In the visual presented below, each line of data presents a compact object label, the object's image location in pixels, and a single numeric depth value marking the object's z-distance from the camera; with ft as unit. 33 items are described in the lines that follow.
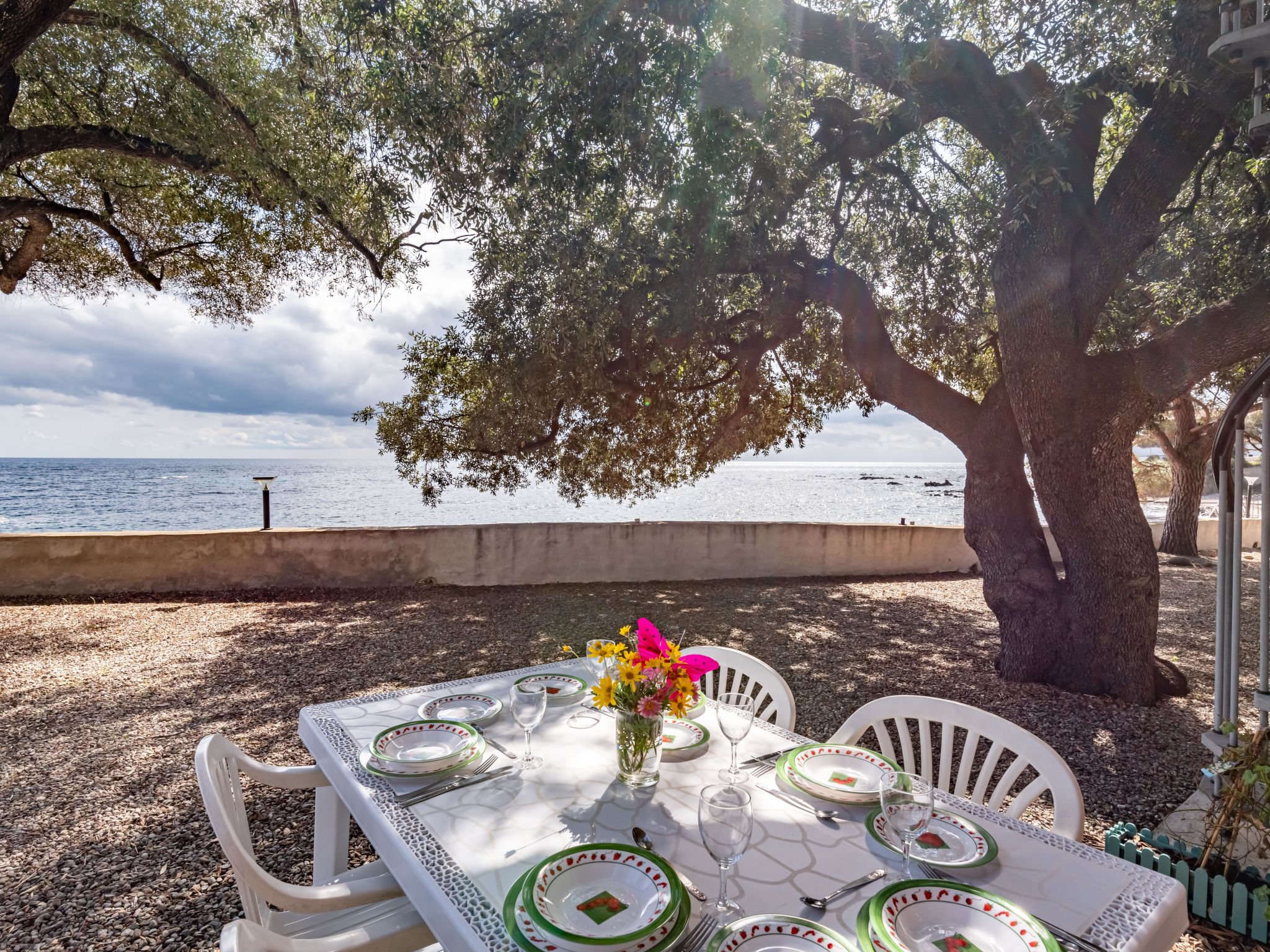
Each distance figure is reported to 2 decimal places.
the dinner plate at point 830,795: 4.88
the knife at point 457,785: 5.02
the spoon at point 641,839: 4.38
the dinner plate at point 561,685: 7.24
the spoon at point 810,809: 4.73
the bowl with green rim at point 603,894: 3.50
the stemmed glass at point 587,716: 6.61
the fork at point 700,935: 3.43
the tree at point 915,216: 11.53
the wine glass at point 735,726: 5.19
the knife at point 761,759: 5.63
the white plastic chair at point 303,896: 4.47
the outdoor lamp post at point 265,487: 27.35
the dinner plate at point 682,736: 5.87
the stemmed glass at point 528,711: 5.57
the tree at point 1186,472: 35.17
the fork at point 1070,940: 3.36
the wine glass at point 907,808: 4.05
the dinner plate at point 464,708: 6.63
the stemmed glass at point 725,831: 3.60
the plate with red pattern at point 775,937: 3.35
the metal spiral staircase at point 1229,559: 8.59
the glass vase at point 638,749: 5.10
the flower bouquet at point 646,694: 5.04
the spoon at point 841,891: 3.73
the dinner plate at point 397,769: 5.30
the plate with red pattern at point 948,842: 4.12
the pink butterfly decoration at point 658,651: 5.08
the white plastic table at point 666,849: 3.66
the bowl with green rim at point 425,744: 5.44
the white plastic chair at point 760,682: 7.39
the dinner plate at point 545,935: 3.36
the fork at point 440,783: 5.04
